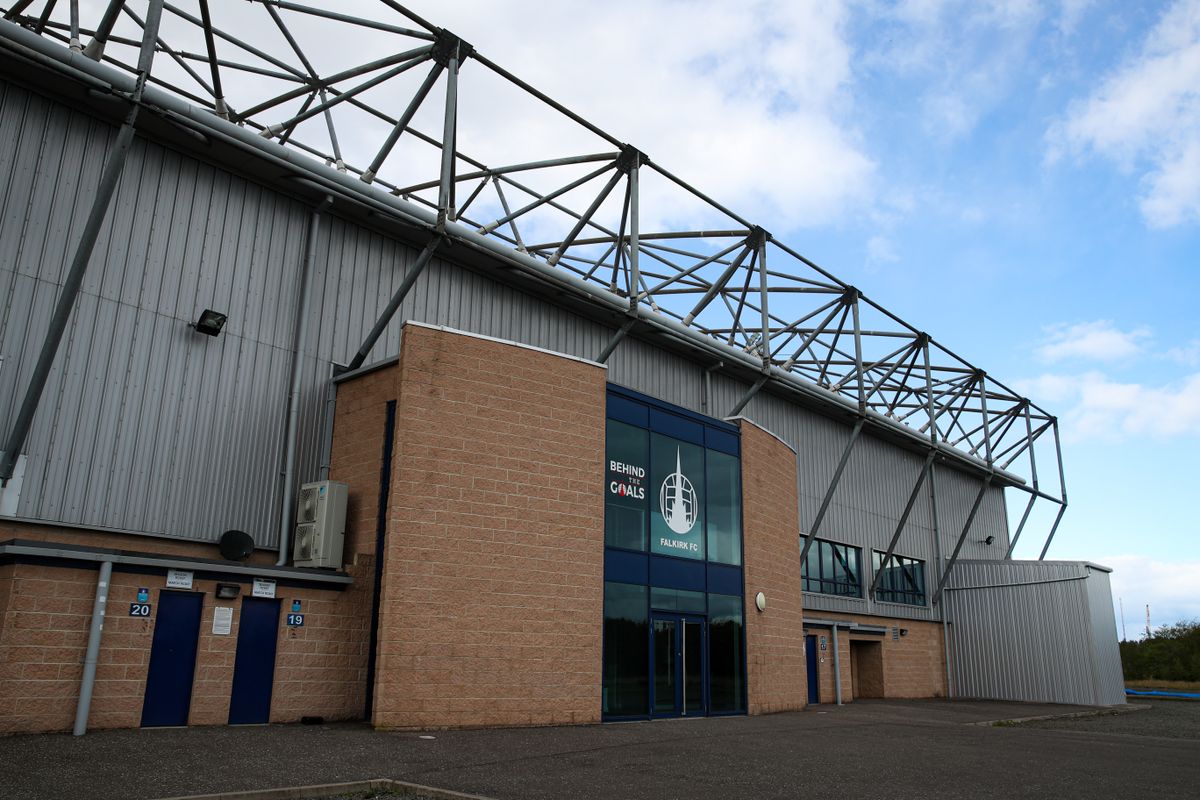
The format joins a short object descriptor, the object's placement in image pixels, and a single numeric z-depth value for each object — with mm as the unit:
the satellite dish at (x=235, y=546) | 13930
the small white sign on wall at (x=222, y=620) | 12664
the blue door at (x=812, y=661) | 25188
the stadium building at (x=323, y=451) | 12266
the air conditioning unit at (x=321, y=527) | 14391
